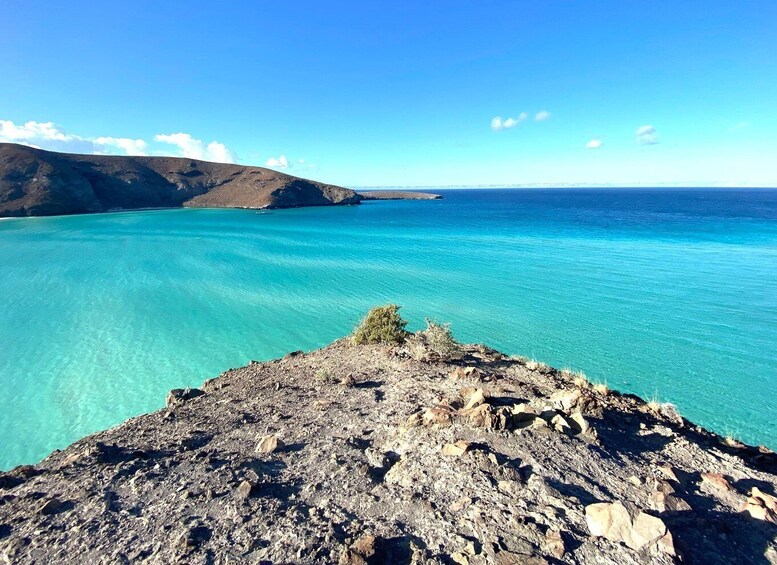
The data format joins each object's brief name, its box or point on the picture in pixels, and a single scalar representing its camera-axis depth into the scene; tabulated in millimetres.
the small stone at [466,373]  7375
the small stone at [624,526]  3199
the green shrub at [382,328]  10148
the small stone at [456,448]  4571
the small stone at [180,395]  7219
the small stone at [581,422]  5117
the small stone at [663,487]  3986
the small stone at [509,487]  3973
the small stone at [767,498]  3775
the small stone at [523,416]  5199
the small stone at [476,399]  5645
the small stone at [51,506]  3775
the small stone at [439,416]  5246
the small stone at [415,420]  5359
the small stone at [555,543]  3188
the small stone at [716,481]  4170
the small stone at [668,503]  3759
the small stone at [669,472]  4326
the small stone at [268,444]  5046
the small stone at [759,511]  3637
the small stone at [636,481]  4207
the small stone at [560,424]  5066
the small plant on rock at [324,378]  7675
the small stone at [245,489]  4004
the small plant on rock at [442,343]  8648
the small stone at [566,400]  6016
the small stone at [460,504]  3770
